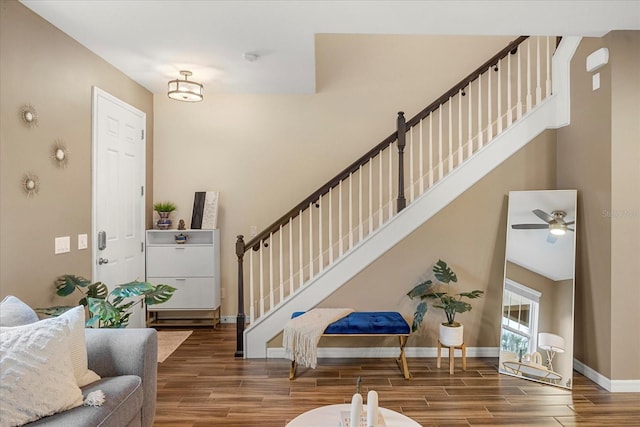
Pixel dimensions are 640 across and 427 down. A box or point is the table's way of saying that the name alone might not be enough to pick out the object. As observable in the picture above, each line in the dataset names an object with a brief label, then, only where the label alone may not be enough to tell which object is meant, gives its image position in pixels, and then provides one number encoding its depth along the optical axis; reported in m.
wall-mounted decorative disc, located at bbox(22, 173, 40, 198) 2.82
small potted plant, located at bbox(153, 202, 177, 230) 4.88
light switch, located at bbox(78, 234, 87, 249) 3.47
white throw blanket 3.40
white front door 3.74
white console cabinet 4.74
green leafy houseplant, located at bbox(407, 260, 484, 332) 3.59
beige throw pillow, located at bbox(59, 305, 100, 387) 2.00
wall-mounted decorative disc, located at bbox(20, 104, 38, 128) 2.79
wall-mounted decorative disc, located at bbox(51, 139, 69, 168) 3.13
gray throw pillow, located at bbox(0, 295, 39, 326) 2.06
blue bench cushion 3.46
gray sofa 2.02
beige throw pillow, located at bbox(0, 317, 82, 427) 1.69
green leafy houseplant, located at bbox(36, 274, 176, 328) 2.71
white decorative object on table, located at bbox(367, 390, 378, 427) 1.80
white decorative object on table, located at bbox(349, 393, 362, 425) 1.79
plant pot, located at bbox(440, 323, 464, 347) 3.56
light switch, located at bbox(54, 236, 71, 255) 3.17
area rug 4.02
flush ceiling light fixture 4.05
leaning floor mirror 3.40
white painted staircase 3.90
